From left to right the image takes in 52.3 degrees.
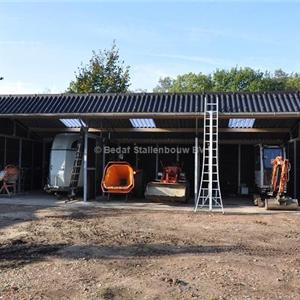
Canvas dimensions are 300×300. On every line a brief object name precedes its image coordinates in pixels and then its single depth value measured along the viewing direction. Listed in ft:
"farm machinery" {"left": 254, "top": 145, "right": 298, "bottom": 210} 33.97
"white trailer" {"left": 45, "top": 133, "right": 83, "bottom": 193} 40.41
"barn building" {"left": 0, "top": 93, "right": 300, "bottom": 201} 36.39
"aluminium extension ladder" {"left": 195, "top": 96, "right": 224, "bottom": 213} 32.55
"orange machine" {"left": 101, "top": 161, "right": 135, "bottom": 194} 37.44
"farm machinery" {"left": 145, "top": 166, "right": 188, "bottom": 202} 36.48
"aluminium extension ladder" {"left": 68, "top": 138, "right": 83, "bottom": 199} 39.39
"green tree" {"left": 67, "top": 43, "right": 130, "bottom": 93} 91.27
